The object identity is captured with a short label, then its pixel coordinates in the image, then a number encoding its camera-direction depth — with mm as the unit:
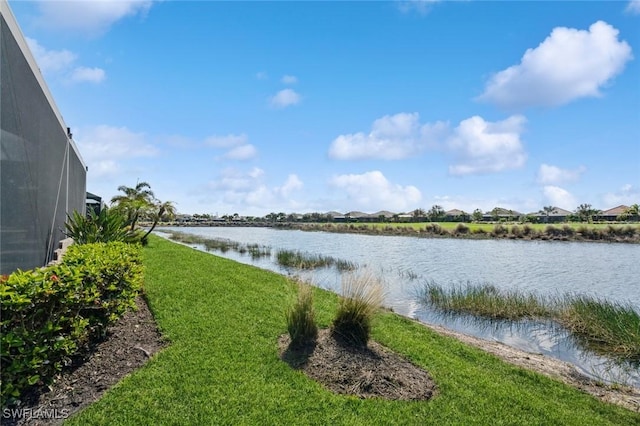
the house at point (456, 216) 86750
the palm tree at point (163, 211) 19938
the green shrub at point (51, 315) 3037
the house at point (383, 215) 98812
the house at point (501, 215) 89312
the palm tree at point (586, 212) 73525
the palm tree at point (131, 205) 17984
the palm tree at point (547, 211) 91512
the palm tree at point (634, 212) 66750
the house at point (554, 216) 85500
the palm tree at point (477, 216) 86875
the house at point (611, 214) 78288
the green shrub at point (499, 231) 45406
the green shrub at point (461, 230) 48438
